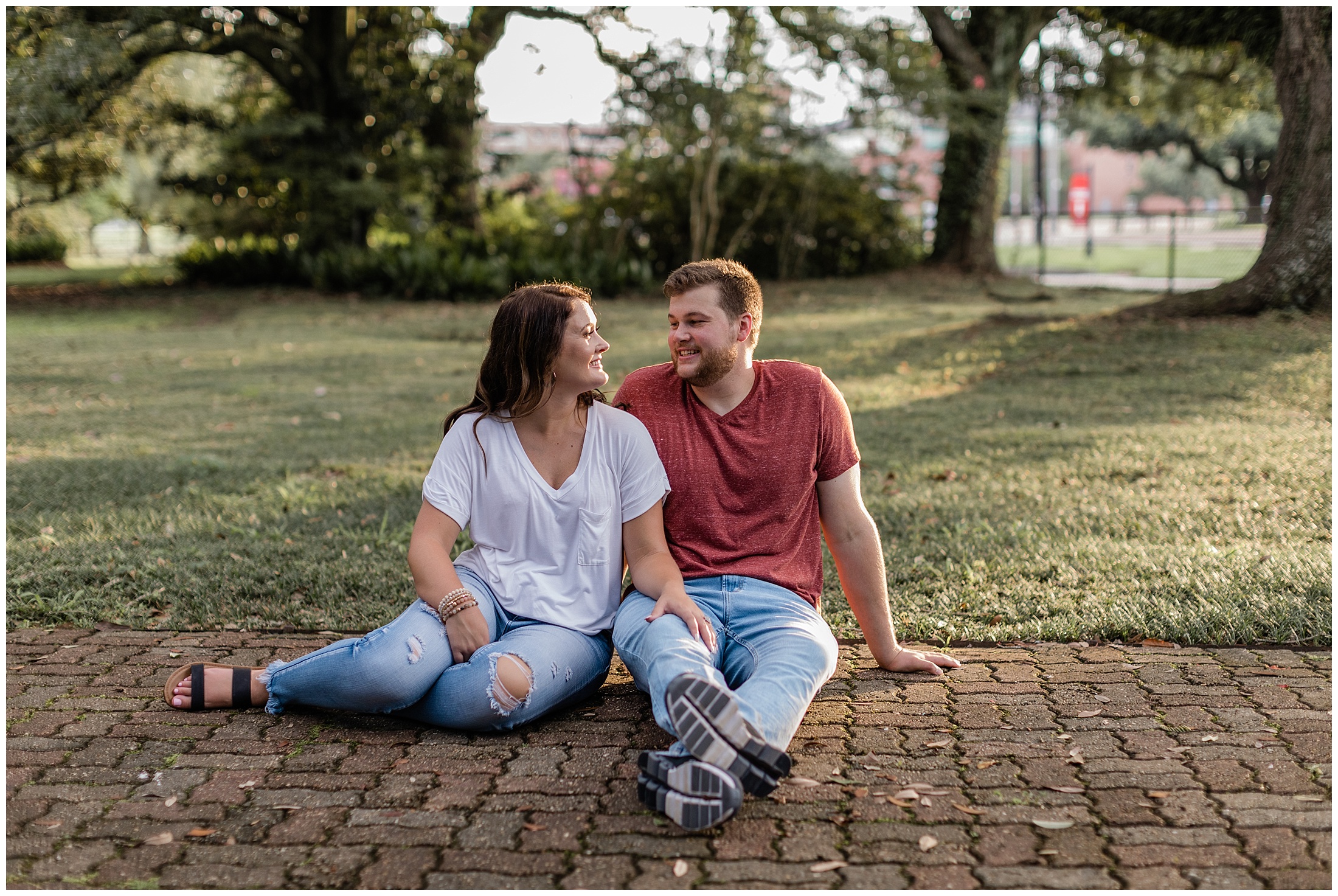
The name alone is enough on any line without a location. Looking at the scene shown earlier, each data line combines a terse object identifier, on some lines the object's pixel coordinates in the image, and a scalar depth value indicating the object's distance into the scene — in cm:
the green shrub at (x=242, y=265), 2161
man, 347
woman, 344
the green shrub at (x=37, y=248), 3325
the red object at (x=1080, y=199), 3094
